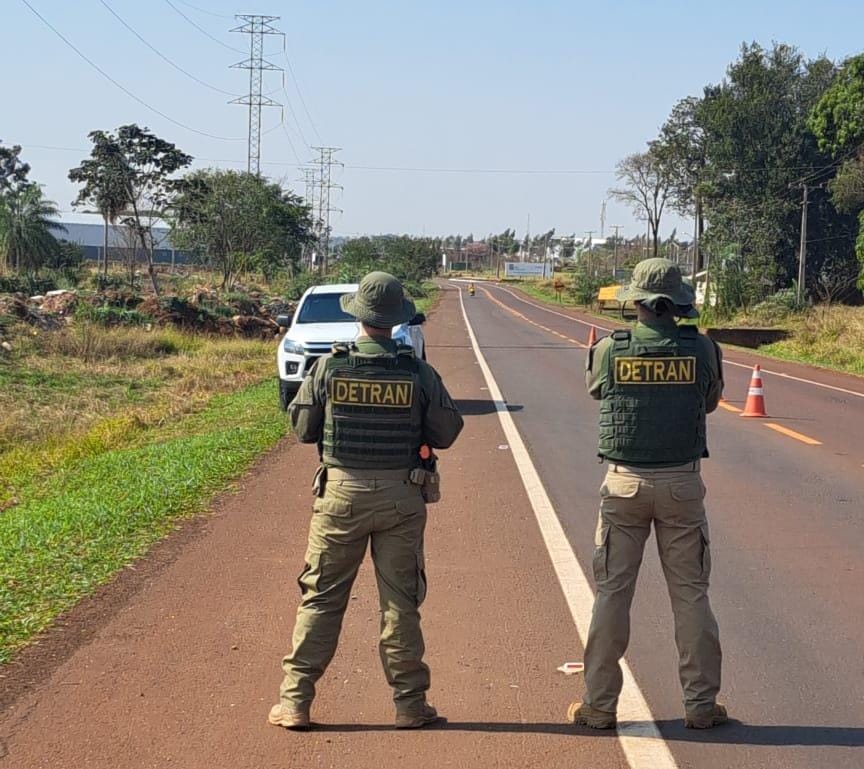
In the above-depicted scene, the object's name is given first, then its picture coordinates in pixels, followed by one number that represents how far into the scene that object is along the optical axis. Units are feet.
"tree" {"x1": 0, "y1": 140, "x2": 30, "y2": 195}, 273.54
